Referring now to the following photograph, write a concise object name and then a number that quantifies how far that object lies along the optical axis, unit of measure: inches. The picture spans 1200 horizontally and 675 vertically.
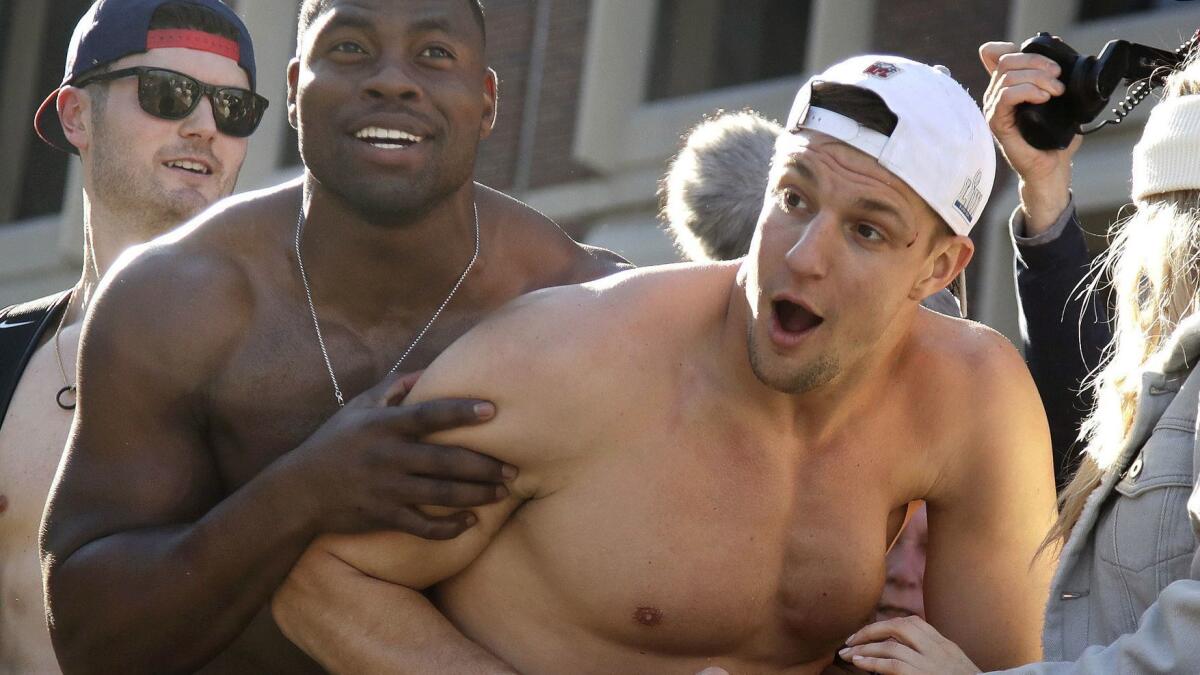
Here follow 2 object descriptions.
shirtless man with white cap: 141.6
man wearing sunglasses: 200.1
